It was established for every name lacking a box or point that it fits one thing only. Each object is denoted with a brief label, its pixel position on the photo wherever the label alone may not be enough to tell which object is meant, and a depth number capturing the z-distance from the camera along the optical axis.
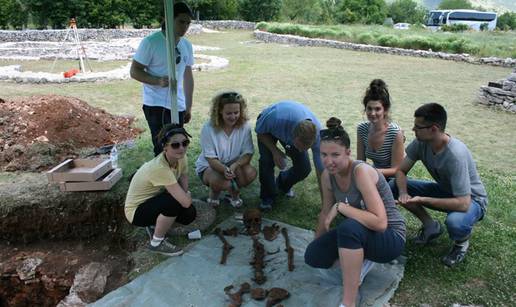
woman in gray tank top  2.68
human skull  4.07
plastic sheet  2.99
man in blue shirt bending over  3.61
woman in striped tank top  3.76
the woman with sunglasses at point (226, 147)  4.02
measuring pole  3.88
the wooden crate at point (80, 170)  4.45
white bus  51.25
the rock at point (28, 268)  4.12
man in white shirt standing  4.23
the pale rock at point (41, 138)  6.39
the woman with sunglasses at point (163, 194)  3.40
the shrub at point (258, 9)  44.78
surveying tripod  14.09
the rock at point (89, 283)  3.52
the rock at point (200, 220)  4.02
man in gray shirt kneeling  3.17
